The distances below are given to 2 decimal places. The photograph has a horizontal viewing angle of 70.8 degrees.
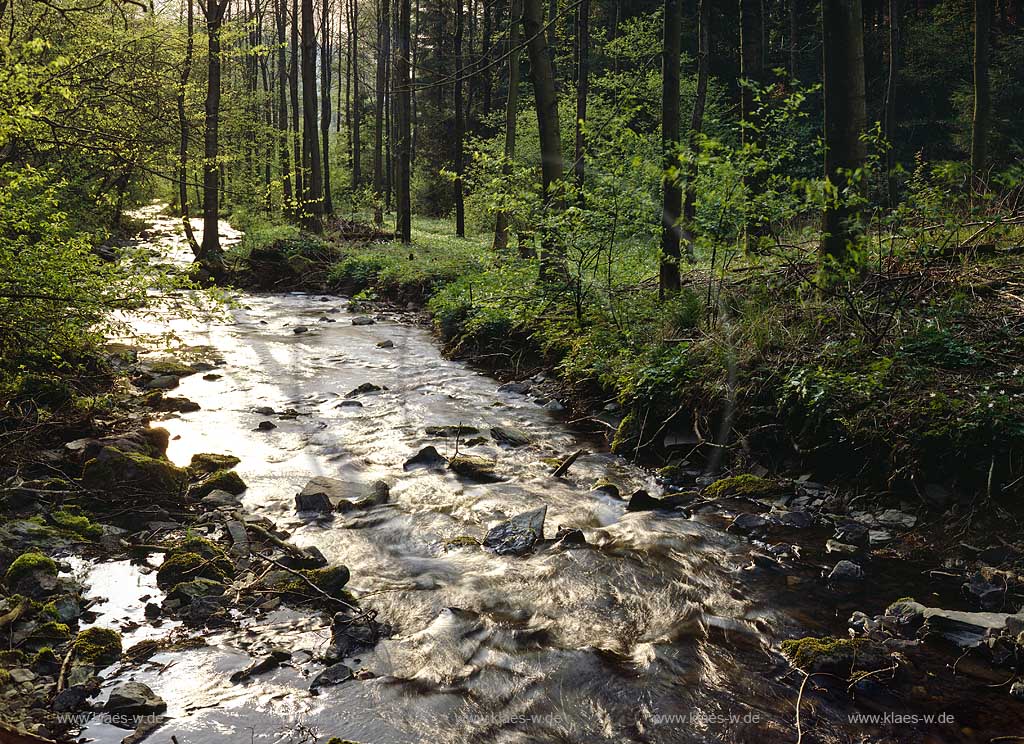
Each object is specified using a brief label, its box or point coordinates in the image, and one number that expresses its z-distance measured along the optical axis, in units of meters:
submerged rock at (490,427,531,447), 8.16
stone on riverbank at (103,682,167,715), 3.52
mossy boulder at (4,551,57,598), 4.42
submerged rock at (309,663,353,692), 3.84
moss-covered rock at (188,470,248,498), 6.35
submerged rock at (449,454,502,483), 7.11
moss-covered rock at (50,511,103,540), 5.30
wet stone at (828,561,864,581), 4.83
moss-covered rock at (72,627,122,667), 3.87
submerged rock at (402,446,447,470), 7.43
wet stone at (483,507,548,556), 5.55
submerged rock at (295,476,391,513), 6.26
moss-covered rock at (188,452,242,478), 6.89
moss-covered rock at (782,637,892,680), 3.83
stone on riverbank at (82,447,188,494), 5.97
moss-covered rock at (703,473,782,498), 6.23
